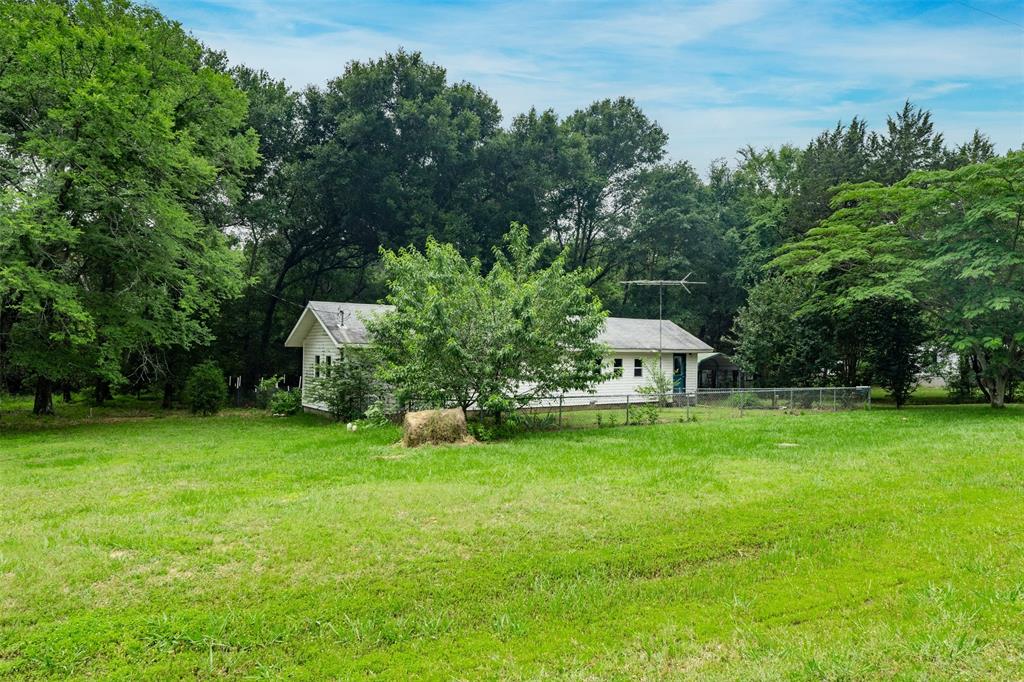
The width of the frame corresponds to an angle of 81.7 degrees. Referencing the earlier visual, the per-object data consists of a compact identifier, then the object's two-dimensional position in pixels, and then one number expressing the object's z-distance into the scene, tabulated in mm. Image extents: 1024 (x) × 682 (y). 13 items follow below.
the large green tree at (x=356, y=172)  29000
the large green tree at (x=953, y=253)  17516
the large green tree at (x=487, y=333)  13758
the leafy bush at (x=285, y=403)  20891
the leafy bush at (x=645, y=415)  16922
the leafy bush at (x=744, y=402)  19375
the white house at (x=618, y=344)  20078
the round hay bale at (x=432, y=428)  12531
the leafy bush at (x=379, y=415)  14469
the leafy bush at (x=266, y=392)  22669
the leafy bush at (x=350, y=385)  17484
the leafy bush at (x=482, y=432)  13856
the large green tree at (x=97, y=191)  14773
